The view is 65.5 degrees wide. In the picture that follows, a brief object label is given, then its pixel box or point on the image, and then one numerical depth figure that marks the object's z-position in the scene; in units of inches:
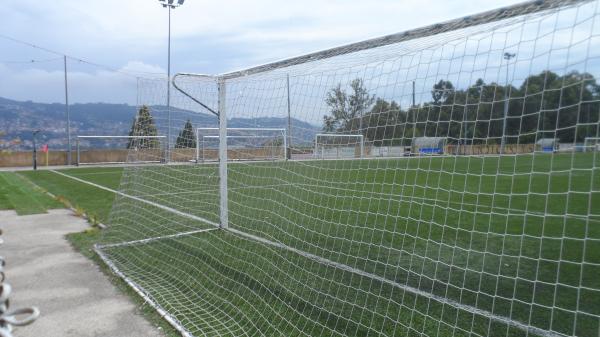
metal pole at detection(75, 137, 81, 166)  1011.6
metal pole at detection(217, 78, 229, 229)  273.1
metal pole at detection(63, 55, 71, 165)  973.8
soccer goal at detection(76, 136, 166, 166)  1035.9
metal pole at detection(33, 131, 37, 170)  880.6
